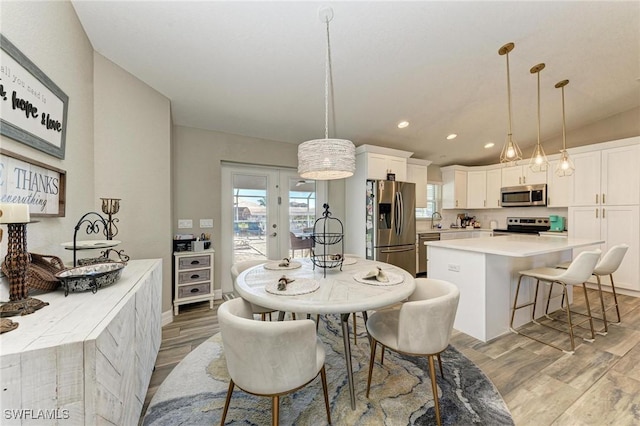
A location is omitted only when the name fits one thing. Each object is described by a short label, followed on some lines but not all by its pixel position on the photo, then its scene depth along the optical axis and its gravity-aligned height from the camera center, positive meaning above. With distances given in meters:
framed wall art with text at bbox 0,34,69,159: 1.19 +0.61
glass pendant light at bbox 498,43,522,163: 2.54 +0.65
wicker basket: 1.17 -0.27
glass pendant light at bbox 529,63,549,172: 2.70 +0.62
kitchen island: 2.38 -0.62
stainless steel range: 4.77 -0.25
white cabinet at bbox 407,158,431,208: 5.00 +0.75
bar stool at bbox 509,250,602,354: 2.25 -0.57
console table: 0.77 -0.49
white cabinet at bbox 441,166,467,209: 5.57 +0.57
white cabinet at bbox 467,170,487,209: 5.51 +0.54
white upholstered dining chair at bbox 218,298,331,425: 1.09 -0.62
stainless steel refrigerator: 4.08 -0.15
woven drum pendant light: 1.71 +0.40
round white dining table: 1.27 -0.43
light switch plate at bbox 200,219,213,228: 3.56 -0.11
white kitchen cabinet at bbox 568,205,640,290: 3.62 -0.28
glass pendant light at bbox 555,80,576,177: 2.95 +0.55
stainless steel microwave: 4.60 +0.33
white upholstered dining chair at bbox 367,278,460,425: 1.39 -0.64
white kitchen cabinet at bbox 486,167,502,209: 5.30 +0.56
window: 5.70 +0.33
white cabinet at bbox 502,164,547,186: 4.71 +0.71
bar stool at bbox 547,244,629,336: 2.57 -0.52
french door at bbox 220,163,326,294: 3.82 +0.03
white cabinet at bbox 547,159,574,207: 4.29 +0.43
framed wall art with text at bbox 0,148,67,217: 1.20 +0.18
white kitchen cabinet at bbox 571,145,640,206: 3.62 +0.53
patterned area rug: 1.49 -1.20
